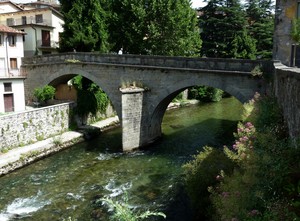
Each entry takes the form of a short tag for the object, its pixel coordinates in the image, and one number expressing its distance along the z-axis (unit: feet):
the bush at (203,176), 42.93
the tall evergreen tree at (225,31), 156.87
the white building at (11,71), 102.73
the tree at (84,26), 111.86
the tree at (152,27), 121.39
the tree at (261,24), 169.78
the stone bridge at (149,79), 72.38
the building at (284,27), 72.84
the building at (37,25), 138.82
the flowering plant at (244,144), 35.29
